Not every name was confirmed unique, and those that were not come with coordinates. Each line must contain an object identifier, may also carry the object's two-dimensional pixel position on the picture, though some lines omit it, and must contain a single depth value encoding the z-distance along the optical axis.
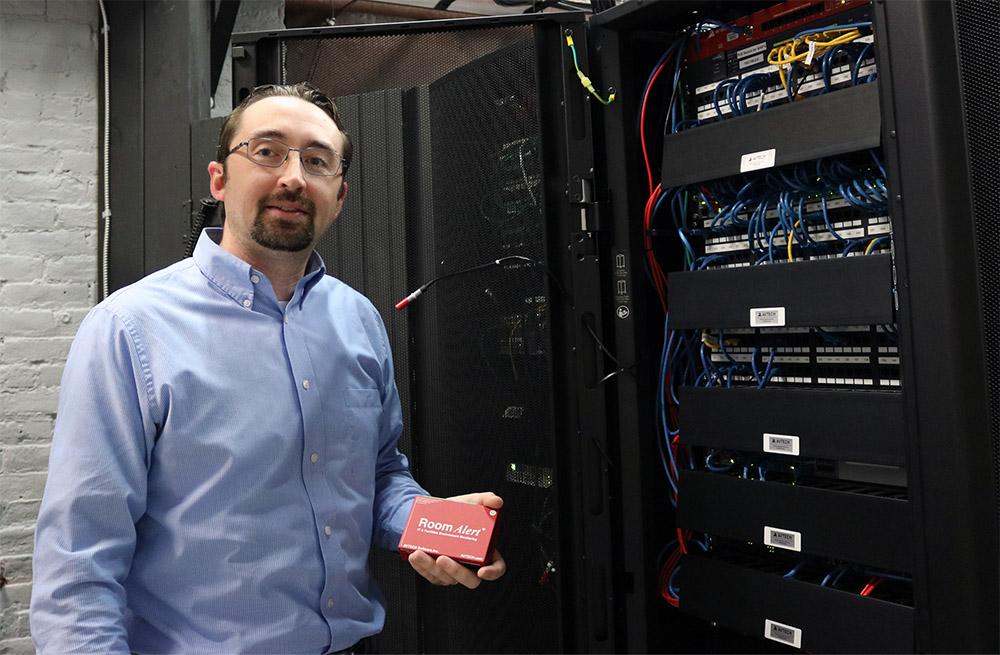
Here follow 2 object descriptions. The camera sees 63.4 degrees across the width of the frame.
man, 0.90
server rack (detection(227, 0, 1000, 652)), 1.11
